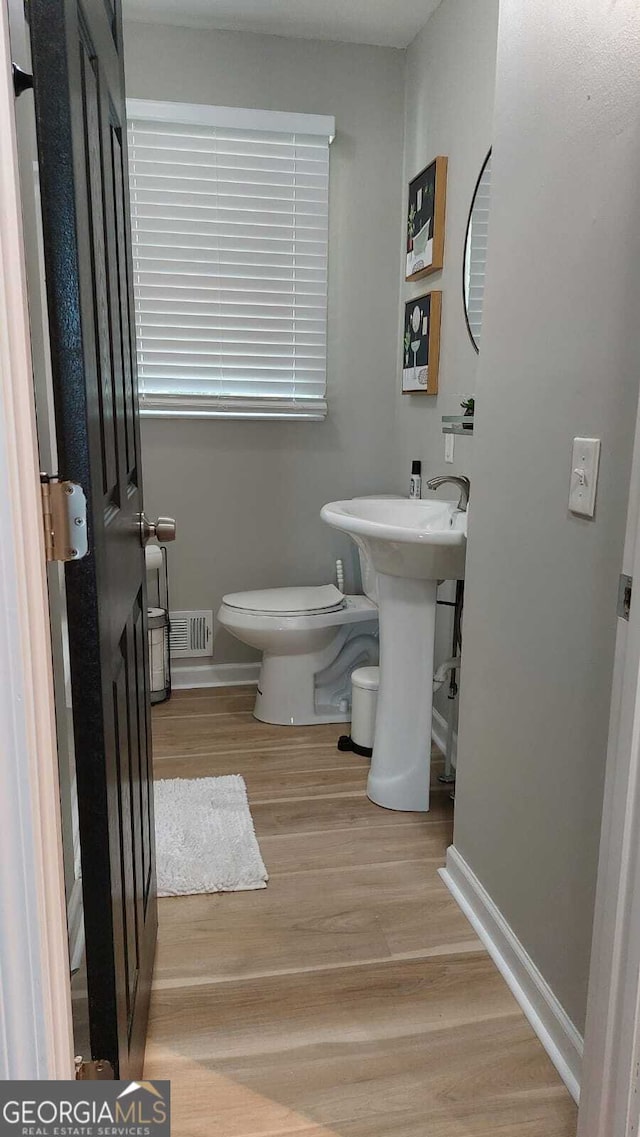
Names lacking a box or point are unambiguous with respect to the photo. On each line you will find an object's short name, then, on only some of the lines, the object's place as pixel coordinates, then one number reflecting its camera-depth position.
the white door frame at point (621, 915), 1.05
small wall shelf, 2.12
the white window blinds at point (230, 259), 3.02
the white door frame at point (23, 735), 0.68
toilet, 2.87
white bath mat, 2.02
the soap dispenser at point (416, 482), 2.92
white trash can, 2.69
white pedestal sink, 2.07
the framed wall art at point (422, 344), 2.81
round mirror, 2.36
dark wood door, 0.80
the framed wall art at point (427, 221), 2.71
